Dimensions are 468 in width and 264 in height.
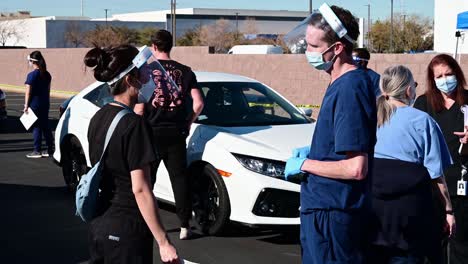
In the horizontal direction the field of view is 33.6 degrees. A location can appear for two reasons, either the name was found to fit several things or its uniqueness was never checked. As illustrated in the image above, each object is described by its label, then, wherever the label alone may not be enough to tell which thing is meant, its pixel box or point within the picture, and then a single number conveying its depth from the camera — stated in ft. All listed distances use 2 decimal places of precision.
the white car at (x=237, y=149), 22.85
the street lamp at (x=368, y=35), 215.10
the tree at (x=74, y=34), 254.68
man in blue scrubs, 11.98
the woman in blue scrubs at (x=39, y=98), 40.67
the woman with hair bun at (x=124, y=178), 12.59
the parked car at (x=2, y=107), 54.49
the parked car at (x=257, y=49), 101.50
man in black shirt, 23.18
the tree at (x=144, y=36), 227.14
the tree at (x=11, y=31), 277.03
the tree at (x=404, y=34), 195.62
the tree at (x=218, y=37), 224.74
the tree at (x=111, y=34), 217.15
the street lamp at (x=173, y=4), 200.10
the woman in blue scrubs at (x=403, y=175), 14.43
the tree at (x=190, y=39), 237.66
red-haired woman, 17.90
